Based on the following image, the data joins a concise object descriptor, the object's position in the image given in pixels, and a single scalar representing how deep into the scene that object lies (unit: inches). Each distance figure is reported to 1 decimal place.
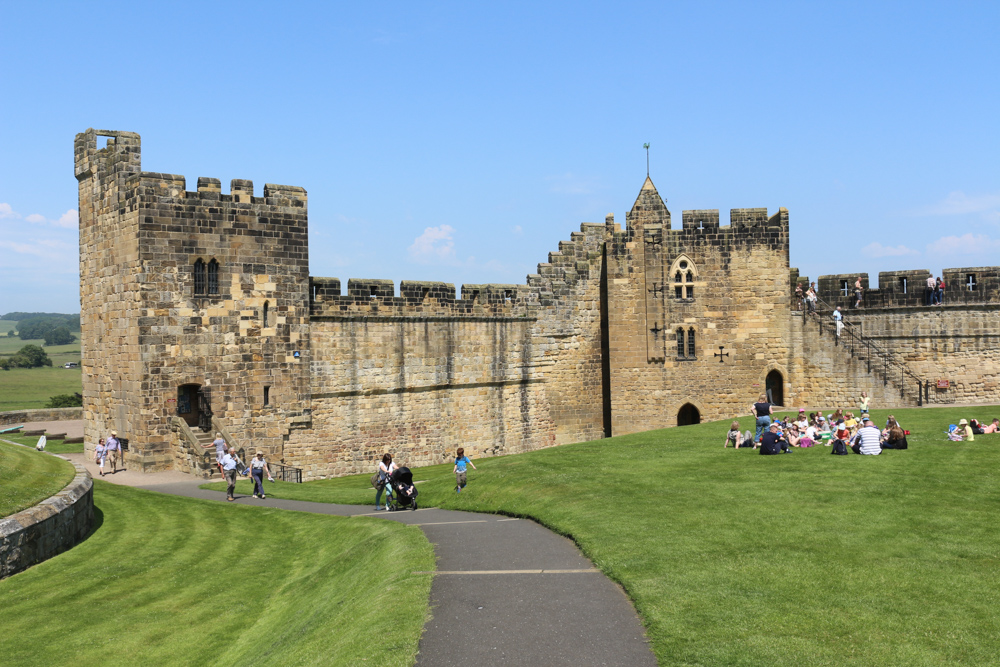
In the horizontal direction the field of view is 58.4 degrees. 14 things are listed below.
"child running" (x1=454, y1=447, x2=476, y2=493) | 815.7
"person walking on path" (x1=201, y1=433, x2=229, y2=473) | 1011.8
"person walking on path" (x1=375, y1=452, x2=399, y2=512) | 803.4
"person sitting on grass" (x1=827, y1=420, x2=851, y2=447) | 807.8
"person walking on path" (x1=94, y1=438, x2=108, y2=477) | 1047.6
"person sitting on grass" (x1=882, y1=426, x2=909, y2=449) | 819.4
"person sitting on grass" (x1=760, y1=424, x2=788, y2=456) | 820.6
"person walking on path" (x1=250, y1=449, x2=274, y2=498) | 927.0
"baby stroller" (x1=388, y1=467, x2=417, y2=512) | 796.6
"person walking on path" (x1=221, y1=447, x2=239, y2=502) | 901.8
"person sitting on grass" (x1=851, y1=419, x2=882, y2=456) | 786.2
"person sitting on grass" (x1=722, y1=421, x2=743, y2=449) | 895.1
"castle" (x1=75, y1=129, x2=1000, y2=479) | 1074.7
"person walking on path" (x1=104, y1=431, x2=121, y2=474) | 1075.3
